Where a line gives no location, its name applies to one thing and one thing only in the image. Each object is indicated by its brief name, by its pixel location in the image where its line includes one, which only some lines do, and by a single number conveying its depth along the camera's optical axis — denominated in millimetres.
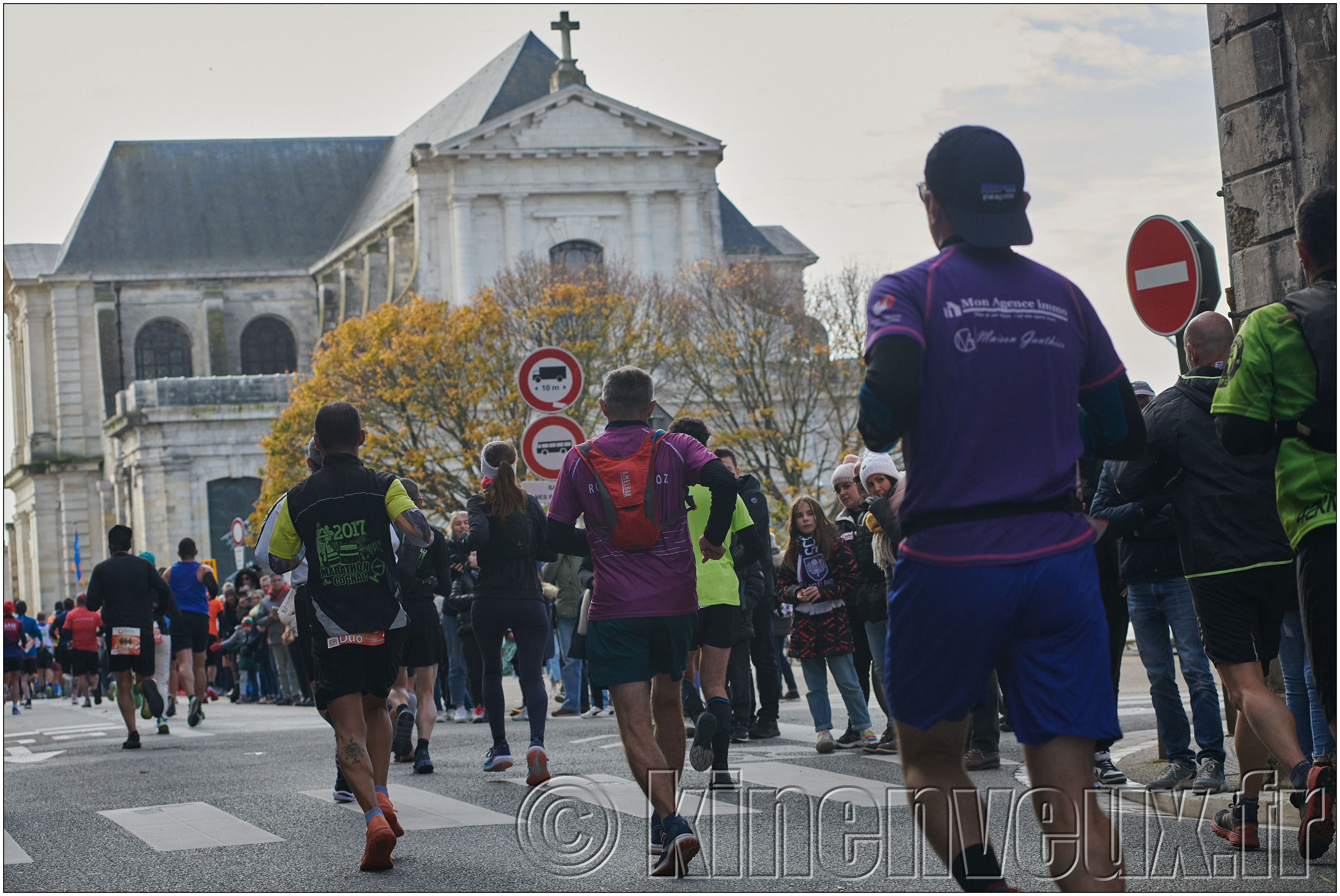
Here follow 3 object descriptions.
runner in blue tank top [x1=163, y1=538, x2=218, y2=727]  18016
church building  53688
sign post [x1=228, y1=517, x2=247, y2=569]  35062
